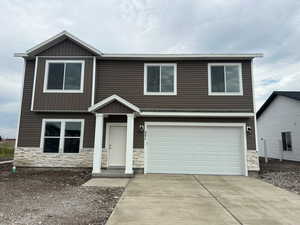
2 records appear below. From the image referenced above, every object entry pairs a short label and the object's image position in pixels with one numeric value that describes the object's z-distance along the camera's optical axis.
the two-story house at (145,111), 9.17
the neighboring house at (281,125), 13.88
